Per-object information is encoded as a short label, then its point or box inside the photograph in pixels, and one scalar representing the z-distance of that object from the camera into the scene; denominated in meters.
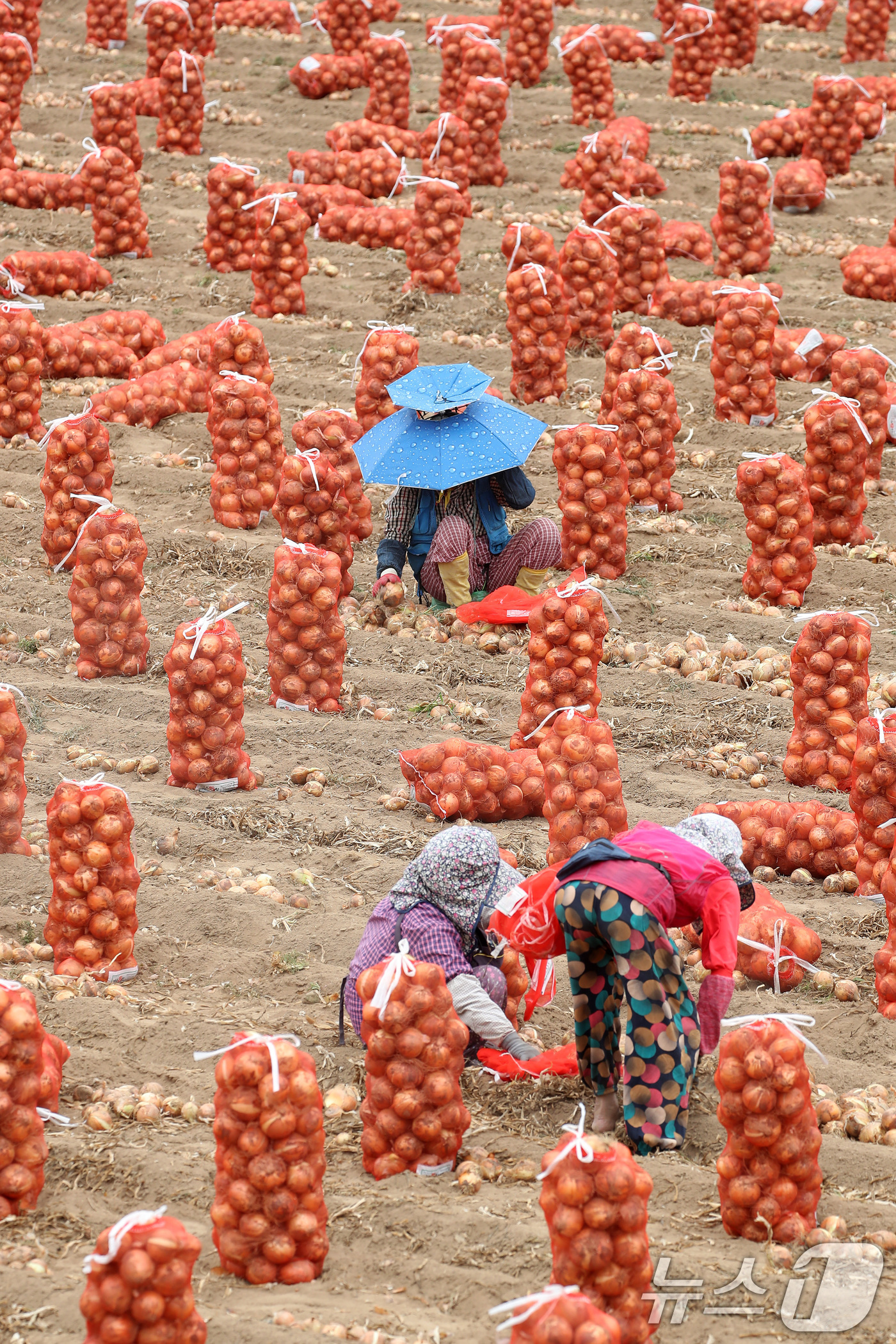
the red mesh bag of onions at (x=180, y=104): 22.95
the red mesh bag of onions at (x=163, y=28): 24.66
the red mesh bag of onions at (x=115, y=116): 21.58
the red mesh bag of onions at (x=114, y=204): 20.00
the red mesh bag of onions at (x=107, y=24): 26.42
